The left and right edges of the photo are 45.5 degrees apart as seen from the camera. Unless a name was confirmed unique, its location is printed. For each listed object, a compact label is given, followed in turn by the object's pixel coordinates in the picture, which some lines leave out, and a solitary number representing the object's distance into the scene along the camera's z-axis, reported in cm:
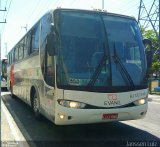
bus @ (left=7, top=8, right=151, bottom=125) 419
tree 1809
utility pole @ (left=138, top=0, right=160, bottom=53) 1664
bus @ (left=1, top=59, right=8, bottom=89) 1567
